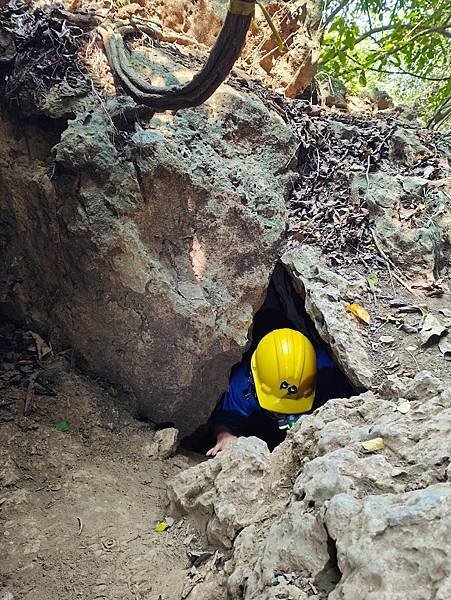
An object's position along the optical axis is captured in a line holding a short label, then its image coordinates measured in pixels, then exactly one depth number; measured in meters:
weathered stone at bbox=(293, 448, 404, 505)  1.65
